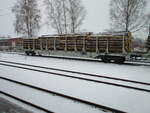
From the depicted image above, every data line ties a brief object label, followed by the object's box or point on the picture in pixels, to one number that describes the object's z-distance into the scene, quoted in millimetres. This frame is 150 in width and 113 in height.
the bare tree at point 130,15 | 18649
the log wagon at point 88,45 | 12565
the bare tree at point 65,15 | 23206
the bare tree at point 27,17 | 27361
